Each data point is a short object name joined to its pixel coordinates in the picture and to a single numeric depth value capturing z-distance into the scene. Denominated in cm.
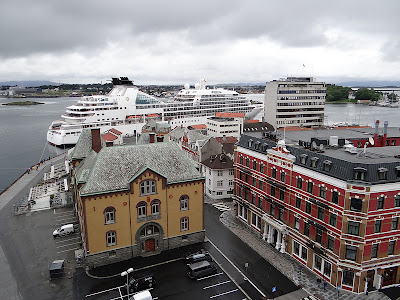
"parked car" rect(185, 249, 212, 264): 3934
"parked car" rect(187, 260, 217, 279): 3650
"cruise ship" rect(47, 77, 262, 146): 12643
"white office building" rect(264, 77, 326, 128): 12644
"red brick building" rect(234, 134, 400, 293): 3116
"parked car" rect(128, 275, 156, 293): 3425
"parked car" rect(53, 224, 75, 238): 4631
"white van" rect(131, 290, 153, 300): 3089
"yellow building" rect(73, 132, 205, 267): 3803
